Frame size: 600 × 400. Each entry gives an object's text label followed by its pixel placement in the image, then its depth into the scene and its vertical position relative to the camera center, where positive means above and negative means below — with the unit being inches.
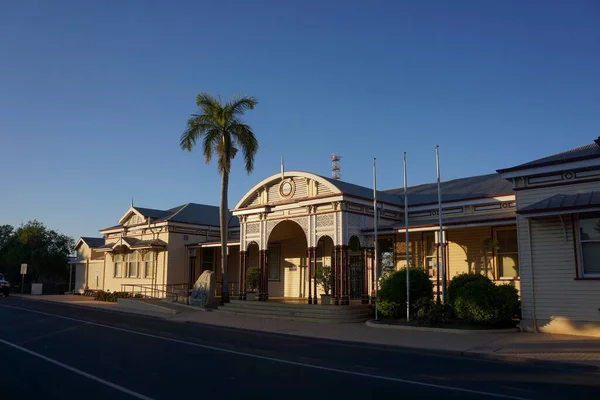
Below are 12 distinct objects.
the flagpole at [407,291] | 747.5 -29.8
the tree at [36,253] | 1884.8 +59.8
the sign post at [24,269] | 1562.3 +2.1
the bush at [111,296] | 1291.8 -65.1
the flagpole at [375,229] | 843.3 +68.2
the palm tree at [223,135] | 1046.4 +270.4
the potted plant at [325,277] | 908.0 -11.9
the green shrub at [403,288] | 780.6 -27.1
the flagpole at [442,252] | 746.2 +26.5
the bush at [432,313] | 699.6 -57.8
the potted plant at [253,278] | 1035.3 -15.7
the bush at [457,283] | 708.0 -17.5
